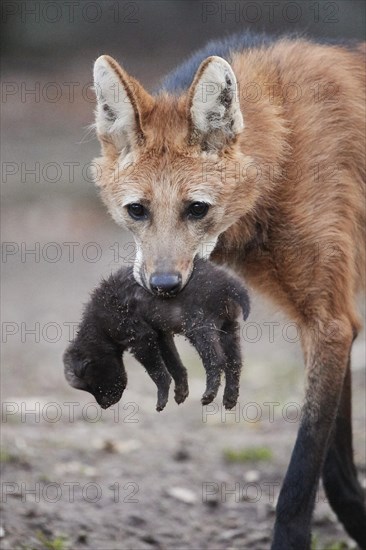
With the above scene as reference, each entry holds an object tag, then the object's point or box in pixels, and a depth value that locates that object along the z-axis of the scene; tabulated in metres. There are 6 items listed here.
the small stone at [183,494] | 10.91
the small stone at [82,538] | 9.27
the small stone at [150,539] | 9.64
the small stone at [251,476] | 11.67
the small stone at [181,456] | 12.26
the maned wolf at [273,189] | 7.96
